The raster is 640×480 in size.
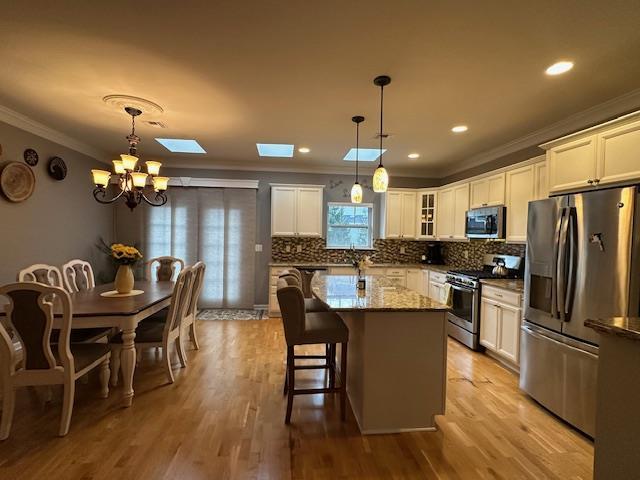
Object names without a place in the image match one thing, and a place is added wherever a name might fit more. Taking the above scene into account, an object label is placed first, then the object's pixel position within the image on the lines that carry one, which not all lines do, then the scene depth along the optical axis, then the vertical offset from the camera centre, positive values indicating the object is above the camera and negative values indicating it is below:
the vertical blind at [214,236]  5.49 -0.01
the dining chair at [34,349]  2.01 -0.78
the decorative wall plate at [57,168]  3.94 +0.80
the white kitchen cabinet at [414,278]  5.27 -0.62
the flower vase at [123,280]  3.04 -0.45
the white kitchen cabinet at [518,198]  3.46 +0.51
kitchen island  2.21 -0.88
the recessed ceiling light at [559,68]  2.19 +1.24
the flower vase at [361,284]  2.91 -0.41
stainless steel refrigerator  2.03 -0.29
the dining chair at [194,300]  3.37 -0.72
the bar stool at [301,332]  2.24 -0.68
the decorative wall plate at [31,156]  3.59 +0.85
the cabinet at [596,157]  2.16 +0.67
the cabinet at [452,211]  4.70 +0.48
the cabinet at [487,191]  3.90 +0.67
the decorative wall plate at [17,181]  3.29 +0.53
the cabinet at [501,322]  3.12 -0.83
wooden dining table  2.36 -0.63
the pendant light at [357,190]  3.15 +0.49
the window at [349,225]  5.84 +0.26
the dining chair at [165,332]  2.79 -0.88
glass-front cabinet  5.46 +0.47
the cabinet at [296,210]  5.40 +0.47
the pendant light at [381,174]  2.43 +0.52
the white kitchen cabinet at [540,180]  3.24 +0.66
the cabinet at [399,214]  5.57 +0.47
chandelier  2.93 +0.53
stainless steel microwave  3.83 +0.26
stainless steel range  3.76 -0.64
